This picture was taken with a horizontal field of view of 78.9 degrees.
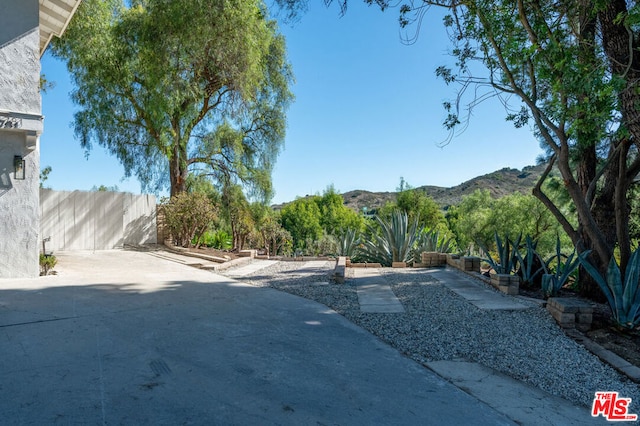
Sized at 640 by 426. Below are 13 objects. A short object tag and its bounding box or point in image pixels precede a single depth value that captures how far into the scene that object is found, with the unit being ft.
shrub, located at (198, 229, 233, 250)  62.22
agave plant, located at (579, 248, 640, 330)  14.78
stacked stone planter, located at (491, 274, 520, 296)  20.75
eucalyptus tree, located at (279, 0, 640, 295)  15.05
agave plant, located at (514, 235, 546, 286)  22.85
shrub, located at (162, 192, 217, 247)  43.11
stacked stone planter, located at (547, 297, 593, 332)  15.31
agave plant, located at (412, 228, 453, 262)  38.37
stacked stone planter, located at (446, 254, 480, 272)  27.94
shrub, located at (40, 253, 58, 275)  25.02
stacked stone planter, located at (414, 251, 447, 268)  33.81
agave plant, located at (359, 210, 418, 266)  37.73
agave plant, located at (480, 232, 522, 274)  24.68
